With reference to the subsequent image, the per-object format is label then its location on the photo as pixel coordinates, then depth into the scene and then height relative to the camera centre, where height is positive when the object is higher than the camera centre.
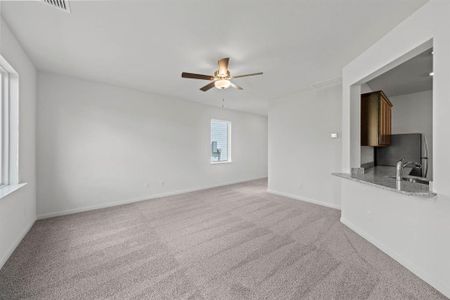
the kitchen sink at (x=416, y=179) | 2.88 -0.50
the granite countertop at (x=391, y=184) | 1.76 -0.42
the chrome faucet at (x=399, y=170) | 2.34 -0.28
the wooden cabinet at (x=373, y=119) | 3.14 +0.57
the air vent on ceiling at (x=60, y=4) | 1.71 +1.45
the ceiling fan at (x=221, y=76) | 2.60 +1.13
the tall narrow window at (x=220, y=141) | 6.29 +0.32
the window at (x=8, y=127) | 2.31 +0.30
